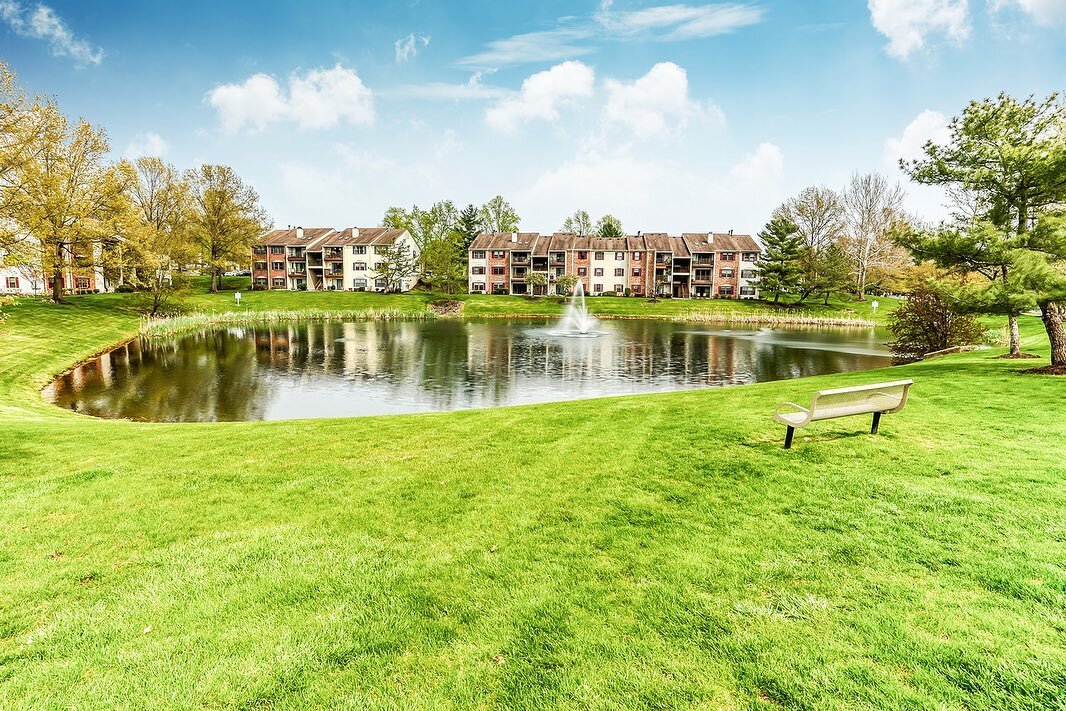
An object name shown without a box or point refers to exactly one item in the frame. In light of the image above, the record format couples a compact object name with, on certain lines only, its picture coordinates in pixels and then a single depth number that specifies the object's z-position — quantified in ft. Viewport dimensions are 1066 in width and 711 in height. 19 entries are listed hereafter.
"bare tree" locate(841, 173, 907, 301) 278.46
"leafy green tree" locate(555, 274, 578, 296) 293.64
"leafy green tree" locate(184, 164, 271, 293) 244.83
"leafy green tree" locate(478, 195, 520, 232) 409.69
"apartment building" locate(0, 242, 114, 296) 247.25
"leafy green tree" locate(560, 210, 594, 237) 449.06
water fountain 168.12
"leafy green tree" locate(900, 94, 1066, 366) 46.83
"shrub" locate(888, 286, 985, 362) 98.94
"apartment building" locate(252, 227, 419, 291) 306.96
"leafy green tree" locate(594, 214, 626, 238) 406.82
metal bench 28.48
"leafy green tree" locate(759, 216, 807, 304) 245.04
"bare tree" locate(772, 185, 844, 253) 302.66
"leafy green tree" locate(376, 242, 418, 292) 283.59
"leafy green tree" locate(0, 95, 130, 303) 79.41
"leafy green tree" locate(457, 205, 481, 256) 379.14
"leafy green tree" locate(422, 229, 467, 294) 274.77
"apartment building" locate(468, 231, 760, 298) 302.04
